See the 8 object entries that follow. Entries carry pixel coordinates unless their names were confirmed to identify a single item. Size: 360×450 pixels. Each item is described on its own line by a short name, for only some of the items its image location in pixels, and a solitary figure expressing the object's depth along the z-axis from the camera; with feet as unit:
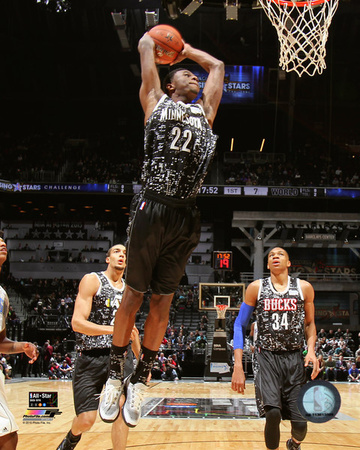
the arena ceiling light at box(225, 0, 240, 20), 30.04
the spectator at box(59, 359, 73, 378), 58.59
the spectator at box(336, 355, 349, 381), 60.59
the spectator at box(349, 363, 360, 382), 59.87
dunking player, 10.27
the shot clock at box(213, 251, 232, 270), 58.84
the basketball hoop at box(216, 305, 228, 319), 59.77
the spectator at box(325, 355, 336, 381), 59.36
